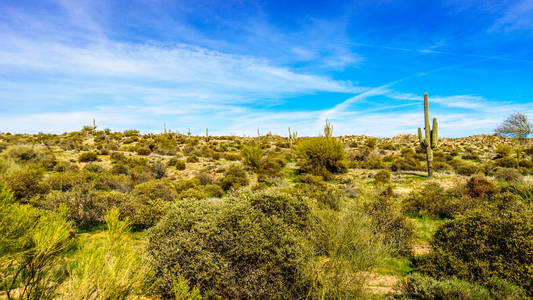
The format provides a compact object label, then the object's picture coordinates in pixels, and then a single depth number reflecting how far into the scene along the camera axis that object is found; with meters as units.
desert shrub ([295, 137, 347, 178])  18.72
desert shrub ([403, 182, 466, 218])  9.13
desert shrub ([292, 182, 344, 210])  9.77
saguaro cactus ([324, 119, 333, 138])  24.44
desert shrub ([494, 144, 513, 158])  23.16
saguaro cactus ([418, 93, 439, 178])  16.59
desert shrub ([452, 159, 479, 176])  17.33
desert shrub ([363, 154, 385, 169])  20.95
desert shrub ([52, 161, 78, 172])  16.31
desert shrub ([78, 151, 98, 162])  20.31
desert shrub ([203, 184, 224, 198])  12.53
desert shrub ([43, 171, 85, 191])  11.21
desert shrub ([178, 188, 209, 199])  10.82
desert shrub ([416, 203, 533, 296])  4.55
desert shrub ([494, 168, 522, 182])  13.42
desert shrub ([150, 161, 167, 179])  16.92
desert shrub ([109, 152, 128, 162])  20.94
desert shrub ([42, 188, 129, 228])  8.20
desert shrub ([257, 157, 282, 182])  16.35
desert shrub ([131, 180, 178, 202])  10.40
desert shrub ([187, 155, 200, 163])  22.59
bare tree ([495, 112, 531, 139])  16.39
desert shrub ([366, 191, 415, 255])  6.84
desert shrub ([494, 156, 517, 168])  18.81
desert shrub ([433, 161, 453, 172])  18.51
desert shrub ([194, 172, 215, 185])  15.16
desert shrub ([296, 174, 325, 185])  13.98
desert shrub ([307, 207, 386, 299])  3.94
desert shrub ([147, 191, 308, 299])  4.33
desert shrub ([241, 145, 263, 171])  19.66
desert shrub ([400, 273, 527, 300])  4.14
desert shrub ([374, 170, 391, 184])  15.40
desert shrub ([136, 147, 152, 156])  26.05
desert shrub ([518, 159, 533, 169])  18.68
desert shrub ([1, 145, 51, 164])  17.66
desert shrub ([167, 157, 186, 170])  19.56
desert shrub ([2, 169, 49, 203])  9.48
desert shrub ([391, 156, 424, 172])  19.80
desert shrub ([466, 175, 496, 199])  10.34
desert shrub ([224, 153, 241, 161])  25.72
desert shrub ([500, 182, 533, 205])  8.20
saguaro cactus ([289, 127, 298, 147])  40.50
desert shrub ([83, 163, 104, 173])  16.77
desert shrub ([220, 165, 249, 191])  14.04
